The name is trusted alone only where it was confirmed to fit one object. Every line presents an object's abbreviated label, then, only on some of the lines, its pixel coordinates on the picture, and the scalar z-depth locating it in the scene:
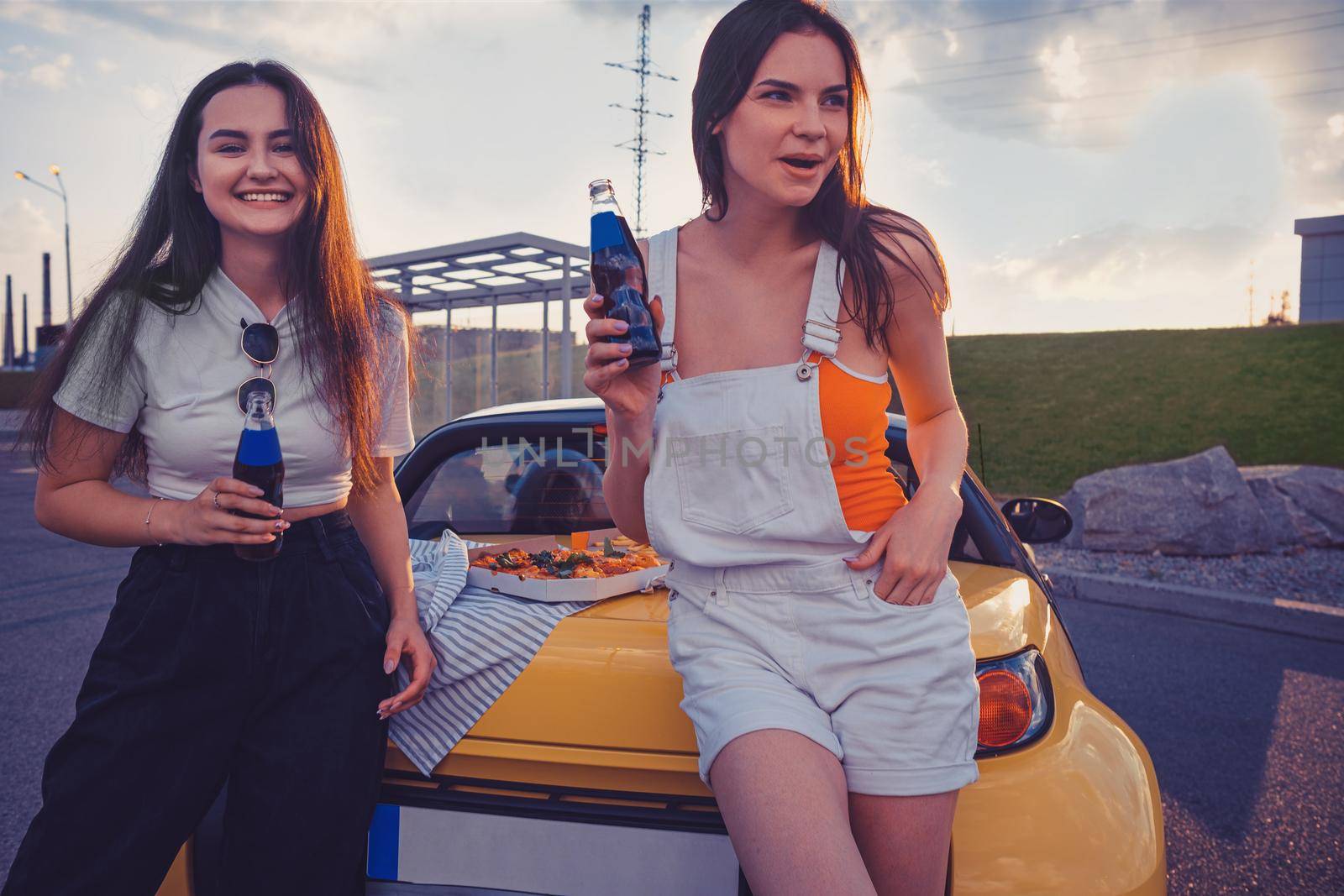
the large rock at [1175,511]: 8.42
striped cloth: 1.78
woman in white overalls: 1.42
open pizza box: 2.04
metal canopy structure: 14.25
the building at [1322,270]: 24.89
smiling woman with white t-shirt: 1.51
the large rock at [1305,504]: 8.59
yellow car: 1.61
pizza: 2.16
